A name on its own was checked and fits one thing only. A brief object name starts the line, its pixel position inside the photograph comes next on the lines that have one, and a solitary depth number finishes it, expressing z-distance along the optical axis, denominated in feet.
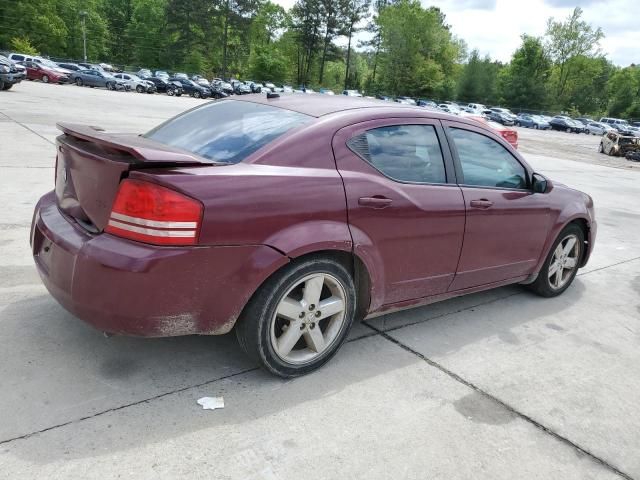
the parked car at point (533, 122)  194.70
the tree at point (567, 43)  272.10
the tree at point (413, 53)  265.75
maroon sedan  8.12
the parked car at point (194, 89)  157.35
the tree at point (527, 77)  258.78
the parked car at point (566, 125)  191.42
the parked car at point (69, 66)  176.12
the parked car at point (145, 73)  197.77
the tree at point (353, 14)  264.72
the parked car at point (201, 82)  169.72
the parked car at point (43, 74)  129.08
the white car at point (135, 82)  147.13
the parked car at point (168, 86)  155.84
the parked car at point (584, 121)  203.16
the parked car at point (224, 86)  165.64
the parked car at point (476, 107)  208.91
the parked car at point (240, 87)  170.64
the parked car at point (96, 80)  142.20
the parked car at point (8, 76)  74.79
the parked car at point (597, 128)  189.26
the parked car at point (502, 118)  187.73
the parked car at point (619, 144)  87.01
